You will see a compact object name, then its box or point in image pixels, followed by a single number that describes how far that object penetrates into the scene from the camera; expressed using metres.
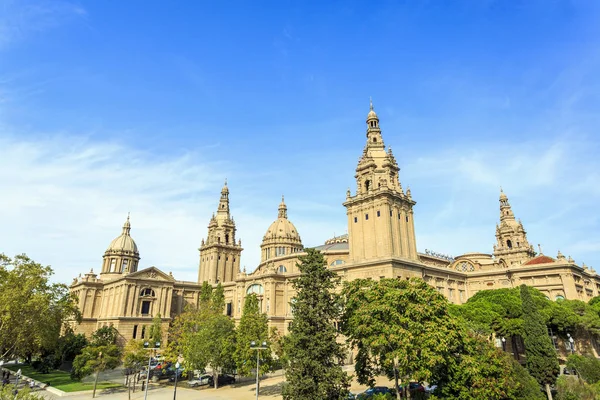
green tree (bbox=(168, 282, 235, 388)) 43.12
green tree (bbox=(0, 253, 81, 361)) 41.88
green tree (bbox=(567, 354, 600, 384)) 37.44
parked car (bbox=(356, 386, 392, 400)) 32.50
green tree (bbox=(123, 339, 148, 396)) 43.38
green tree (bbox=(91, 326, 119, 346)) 64.19
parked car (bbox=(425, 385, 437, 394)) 33.21
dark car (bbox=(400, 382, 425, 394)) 33.34
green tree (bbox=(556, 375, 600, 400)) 33.00
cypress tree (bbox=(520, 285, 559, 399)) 36.12
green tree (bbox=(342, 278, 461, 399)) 28.27
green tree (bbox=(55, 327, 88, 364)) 57.17
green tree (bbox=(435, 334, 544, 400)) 29.09
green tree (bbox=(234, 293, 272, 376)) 42.09
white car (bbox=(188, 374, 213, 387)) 45.31
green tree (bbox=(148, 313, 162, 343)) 67.38
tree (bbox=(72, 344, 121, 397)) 42.69
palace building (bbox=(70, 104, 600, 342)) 59.78
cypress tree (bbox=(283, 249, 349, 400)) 29.86
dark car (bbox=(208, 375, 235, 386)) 45.23
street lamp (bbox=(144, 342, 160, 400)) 42.61
